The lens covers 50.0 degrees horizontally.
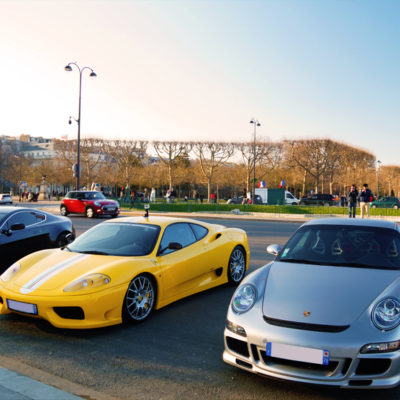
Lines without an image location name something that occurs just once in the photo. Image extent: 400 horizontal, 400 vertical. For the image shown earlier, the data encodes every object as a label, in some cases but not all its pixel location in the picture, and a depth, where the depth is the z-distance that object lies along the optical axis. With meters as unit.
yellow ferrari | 4.67
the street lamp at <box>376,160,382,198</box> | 66.61
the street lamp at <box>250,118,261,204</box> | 45.28
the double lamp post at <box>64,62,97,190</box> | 28.82
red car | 24.03
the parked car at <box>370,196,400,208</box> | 30.59
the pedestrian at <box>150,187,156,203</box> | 38.20
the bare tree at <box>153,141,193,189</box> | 53.41
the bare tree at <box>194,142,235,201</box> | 53.09
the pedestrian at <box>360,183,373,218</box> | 22.89
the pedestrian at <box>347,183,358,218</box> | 23.13
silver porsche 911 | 3.17
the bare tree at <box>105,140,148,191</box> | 55.09
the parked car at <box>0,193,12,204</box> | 47.75
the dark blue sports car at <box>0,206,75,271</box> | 7.66
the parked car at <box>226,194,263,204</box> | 43.71
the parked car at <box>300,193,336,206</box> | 42.28
